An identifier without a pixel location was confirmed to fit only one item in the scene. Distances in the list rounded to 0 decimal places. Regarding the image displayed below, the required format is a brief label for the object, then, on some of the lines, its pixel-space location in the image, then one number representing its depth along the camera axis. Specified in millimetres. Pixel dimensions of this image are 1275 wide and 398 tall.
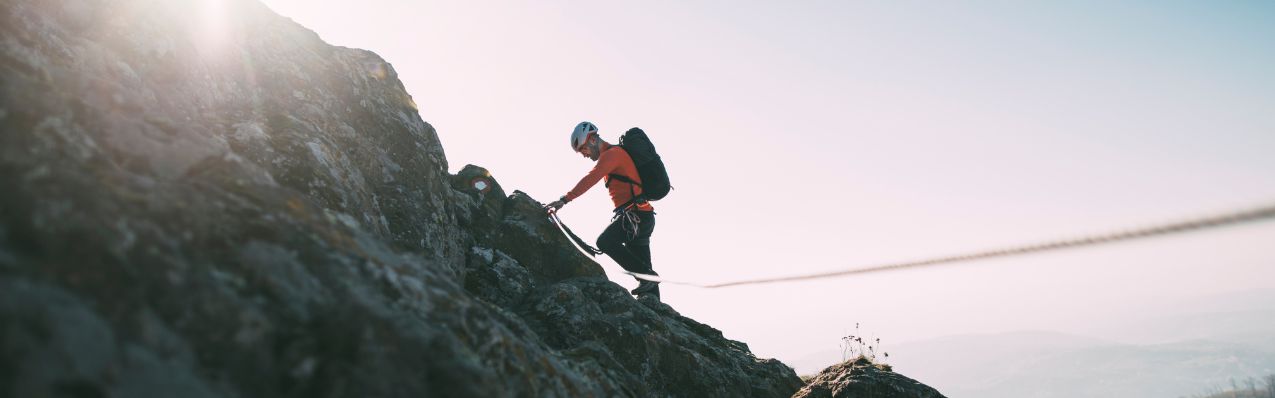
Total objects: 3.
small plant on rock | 10611
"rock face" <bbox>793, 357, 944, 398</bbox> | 8523
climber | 13055
